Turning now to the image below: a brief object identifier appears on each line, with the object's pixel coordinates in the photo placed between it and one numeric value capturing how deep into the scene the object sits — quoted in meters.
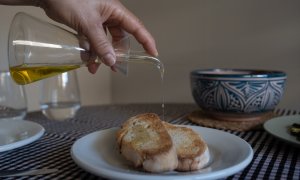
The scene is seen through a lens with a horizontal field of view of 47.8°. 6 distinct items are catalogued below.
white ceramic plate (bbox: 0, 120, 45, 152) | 0.64
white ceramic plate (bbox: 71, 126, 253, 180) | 0.43
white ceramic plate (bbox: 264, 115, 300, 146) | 0.63
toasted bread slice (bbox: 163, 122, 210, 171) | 0.48
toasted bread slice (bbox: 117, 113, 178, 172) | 0.47
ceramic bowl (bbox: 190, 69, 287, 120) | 0.84
